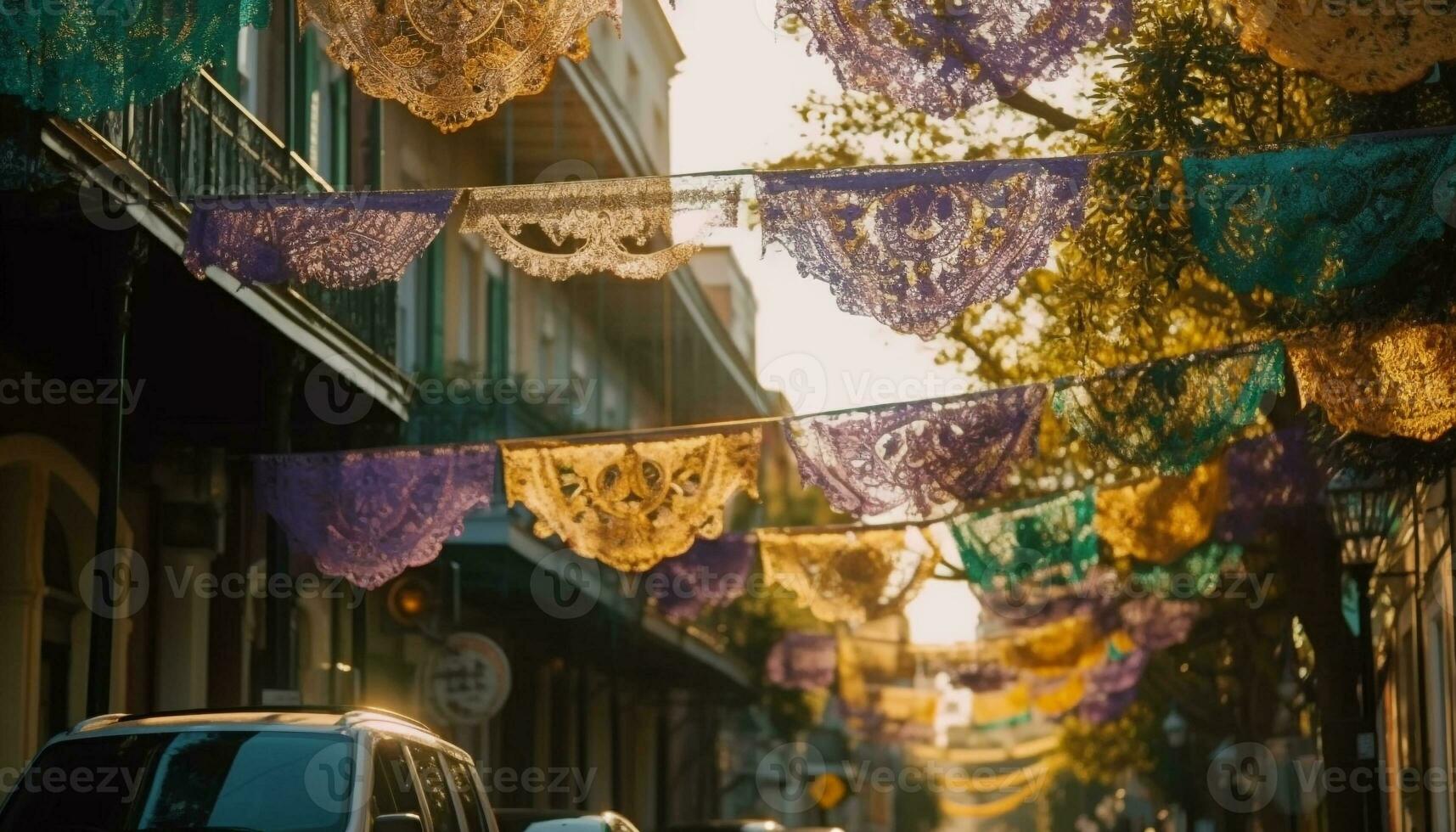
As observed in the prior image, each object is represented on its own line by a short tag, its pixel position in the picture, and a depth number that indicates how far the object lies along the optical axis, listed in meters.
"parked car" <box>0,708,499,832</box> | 8.08
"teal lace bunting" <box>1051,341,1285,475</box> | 11.95
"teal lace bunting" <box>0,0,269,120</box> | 9.41
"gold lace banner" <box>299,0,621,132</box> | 9.41
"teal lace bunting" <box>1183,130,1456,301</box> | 9.57
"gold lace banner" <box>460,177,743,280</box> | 10.12
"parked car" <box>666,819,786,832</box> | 21.61
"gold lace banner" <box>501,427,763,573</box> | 14.20
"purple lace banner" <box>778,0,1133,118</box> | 9.09
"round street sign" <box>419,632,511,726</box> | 18.64
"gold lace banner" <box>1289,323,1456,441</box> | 11.20
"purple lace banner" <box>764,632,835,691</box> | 35.56
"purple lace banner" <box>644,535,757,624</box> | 20.27
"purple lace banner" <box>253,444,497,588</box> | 14.30
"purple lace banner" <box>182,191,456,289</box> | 10.28
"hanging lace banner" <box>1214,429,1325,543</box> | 15.66
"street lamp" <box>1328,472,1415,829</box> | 14.54
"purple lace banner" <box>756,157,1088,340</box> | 9.87
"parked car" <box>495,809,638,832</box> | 11.64
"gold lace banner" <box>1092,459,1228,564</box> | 16.44
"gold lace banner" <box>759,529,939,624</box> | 18.09
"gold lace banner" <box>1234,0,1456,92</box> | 8.91
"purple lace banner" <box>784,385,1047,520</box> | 12.95
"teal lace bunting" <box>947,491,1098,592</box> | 16.47
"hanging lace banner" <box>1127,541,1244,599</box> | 19.83
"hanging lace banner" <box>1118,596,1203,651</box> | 28.22
